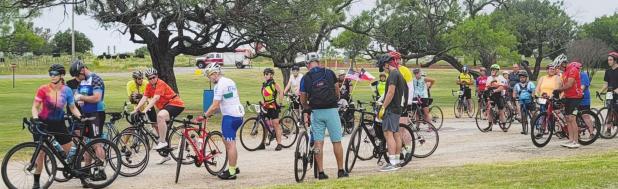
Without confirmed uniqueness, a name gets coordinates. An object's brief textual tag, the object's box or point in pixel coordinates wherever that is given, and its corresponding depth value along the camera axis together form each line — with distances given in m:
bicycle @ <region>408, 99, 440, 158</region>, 12.32
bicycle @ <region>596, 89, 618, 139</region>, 14.53
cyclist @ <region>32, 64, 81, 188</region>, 9.19
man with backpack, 9.66
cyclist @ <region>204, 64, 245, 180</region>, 10.22
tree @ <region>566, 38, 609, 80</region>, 61.44
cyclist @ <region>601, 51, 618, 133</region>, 14.26
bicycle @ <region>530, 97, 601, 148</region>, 13.38
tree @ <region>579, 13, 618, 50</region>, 75.38
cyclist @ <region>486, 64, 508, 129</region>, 17.36
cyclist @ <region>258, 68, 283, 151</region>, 14.23
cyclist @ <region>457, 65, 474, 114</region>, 21.51
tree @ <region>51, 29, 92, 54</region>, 83.00
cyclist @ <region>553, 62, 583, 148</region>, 12.90
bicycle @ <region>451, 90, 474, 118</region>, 22.50
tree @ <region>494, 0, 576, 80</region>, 58.24
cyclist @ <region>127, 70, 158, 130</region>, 12.73
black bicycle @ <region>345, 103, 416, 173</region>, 10.85
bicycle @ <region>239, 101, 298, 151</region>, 14.06
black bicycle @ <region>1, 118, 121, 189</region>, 8.95
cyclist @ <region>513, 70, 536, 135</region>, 16.33
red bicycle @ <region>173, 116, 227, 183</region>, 10.54
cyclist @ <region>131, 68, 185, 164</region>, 11.37
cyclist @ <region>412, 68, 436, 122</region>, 17.55
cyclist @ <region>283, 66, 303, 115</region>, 16.73
